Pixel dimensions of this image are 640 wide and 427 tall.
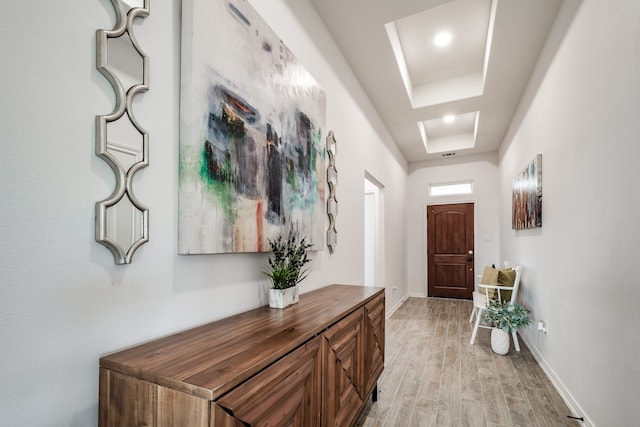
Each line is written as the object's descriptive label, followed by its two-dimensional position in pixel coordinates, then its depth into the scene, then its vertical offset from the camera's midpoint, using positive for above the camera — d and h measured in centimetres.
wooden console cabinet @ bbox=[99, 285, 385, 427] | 78 -47
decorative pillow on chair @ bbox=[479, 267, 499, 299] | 380 -74
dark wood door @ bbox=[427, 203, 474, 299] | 627 -61
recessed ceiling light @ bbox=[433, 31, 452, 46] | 311 +192
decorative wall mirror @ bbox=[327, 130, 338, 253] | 257 +23
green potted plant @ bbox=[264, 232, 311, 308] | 163 -28
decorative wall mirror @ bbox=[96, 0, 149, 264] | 92 +27
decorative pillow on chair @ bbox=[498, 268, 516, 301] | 373 -71
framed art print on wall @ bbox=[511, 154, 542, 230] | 300 +28
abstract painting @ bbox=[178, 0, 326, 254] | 119 +43
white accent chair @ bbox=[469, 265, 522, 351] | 352 -88
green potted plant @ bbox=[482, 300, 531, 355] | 314 -104
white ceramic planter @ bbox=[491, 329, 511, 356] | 321 -128
